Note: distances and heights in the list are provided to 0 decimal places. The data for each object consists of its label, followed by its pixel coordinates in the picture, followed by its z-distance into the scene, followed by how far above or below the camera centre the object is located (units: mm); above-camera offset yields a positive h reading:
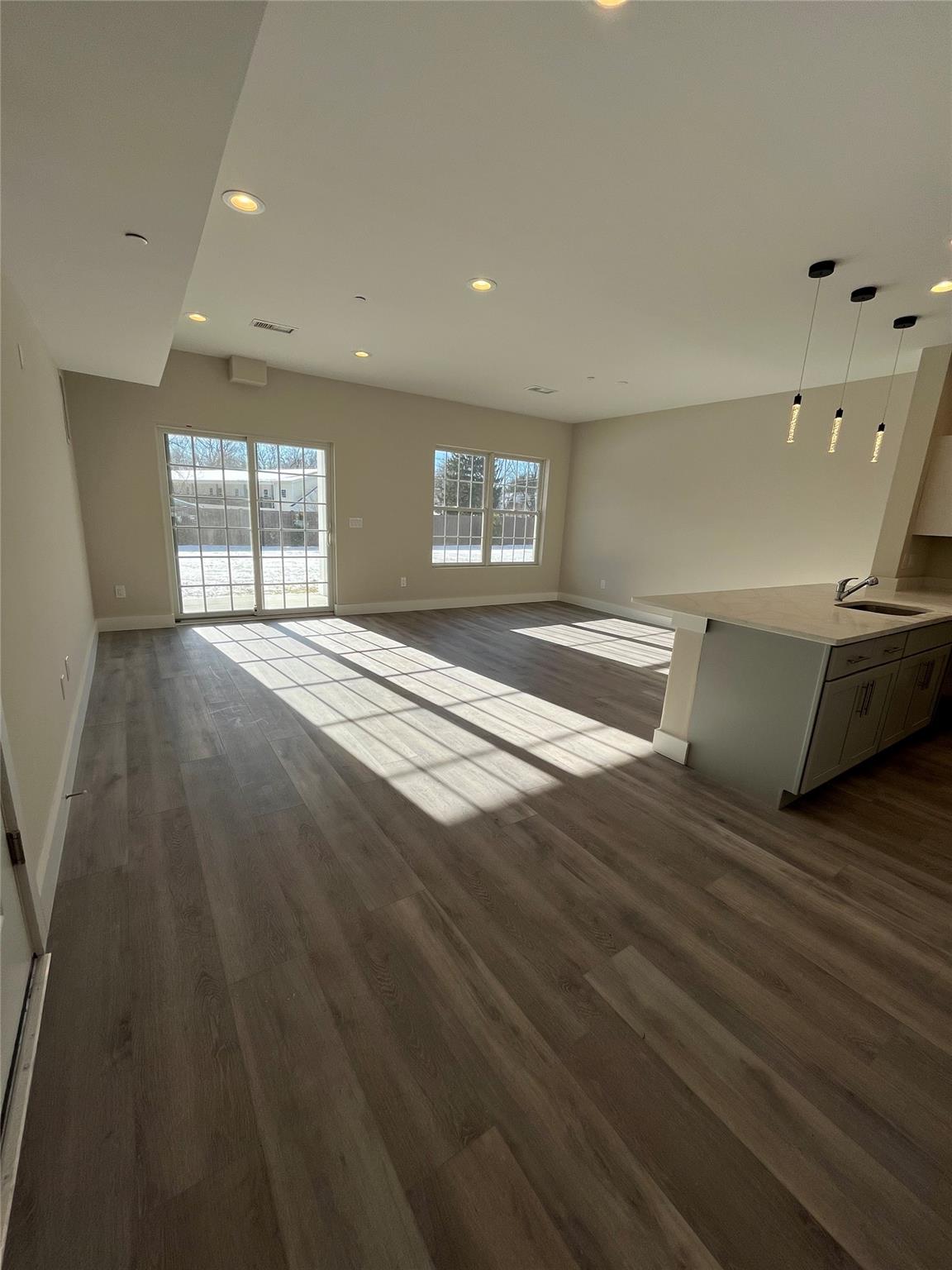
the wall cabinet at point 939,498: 3787 +299
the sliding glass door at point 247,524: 5473 -228
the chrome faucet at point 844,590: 3216 -358
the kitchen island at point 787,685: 2428 -794
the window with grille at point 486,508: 7121 +113
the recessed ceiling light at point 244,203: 2361 +1412
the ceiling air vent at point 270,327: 4117 +1453
